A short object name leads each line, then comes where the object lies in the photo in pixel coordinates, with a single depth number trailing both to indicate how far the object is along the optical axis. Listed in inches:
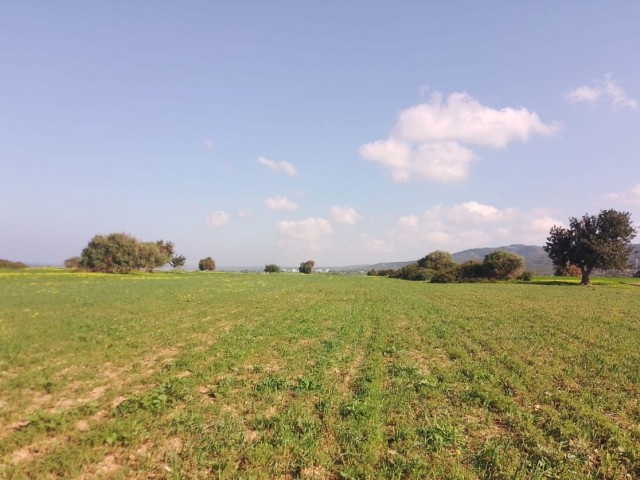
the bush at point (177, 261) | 5871.1
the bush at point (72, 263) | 3696.9
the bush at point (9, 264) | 3614.7
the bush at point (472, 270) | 3267.7
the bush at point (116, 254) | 3518.7
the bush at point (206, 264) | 5600.4
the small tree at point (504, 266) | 3171.8
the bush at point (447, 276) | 3171.8
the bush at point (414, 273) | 3802.9
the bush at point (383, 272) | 4784.7
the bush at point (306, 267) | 5620.1
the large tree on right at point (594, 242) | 2571.4
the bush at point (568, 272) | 3690.9
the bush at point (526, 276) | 3174.2
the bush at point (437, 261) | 4106.8
